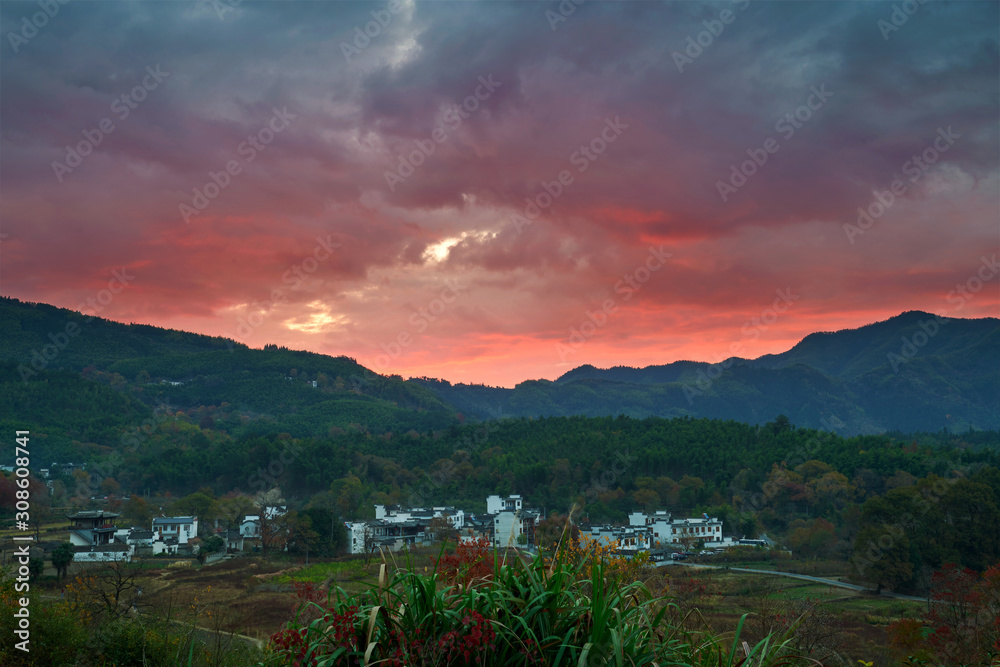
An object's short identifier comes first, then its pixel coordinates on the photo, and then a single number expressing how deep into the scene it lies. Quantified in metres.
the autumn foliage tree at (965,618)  14.86
